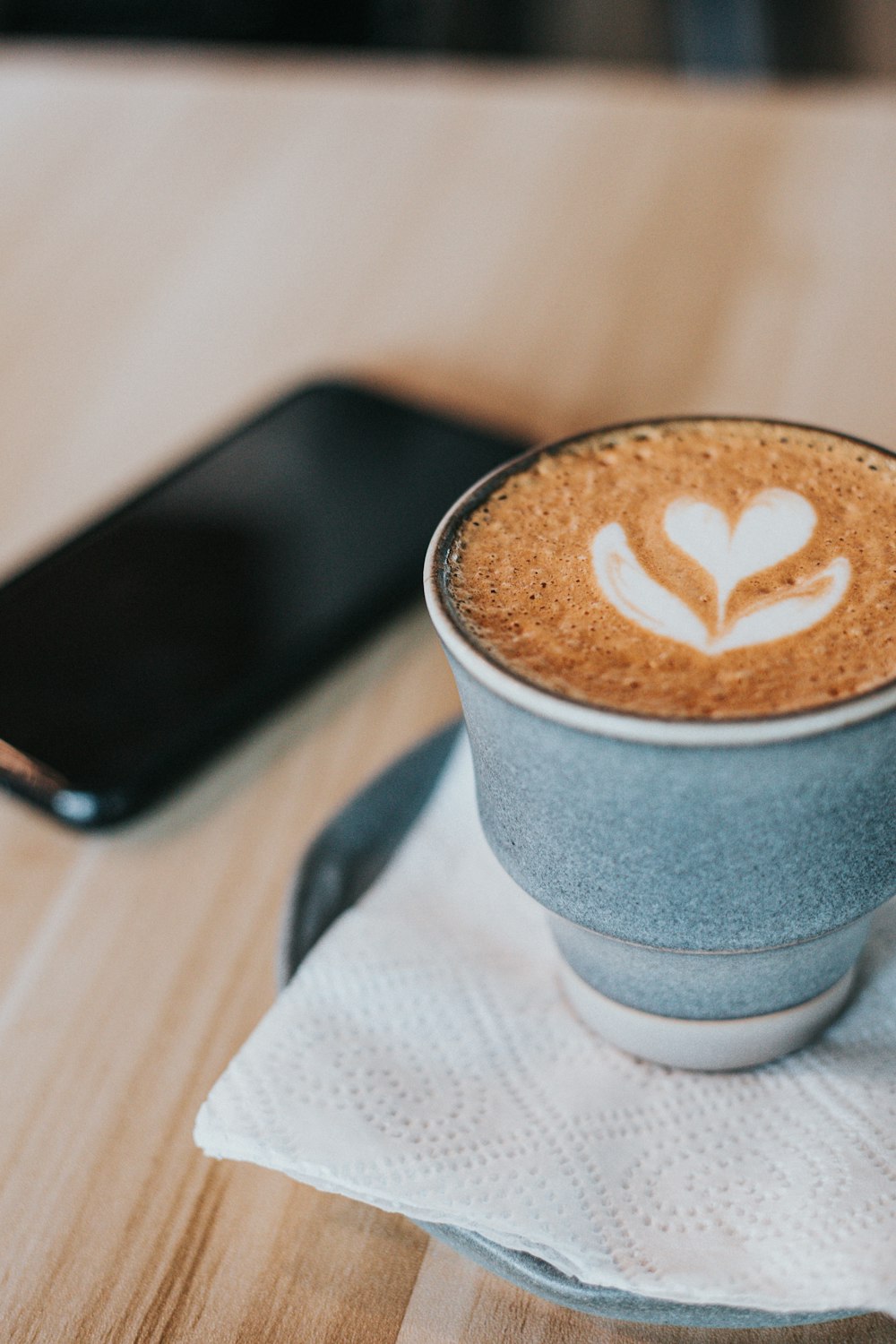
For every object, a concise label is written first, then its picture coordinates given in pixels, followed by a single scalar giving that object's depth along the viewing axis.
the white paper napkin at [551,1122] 0.32
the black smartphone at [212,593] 0.49
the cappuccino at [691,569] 0.32
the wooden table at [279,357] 0.36
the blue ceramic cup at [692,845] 0.29
